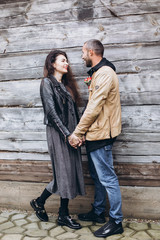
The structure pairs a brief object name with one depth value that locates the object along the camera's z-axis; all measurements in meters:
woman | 3.49
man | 3.21
